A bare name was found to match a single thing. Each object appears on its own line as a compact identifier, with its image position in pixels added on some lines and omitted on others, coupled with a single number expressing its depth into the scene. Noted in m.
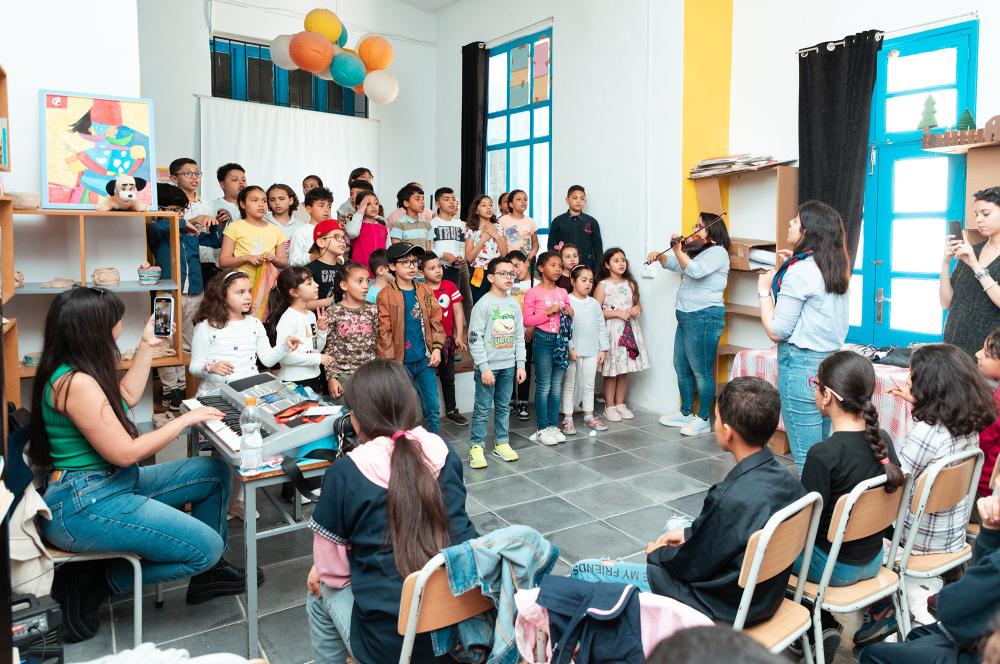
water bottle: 2.24
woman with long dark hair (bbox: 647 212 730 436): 5.07
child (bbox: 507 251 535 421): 4.96
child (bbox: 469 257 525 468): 4.28
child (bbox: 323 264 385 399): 3.84
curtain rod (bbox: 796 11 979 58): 4.20
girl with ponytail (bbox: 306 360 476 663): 1.69
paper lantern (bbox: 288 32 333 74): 6.30
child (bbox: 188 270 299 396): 3.29
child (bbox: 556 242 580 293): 5.34
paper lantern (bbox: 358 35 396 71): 6.95
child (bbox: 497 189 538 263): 6.15
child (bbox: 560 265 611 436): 5.07
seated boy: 1.78
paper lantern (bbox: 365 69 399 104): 6.89
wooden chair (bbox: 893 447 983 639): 2.12
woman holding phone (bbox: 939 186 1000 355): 3.27
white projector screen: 7.31
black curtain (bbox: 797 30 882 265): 4.64
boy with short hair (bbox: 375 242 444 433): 4.02
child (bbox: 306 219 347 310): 4.46
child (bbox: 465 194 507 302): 5.76
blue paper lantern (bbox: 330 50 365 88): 6.61
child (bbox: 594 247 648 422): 5.46
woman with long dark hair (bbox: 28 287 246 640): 2.18
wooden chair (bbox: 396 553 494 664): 1.53
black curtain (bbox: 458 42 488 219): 7.77
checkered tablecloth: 3.83
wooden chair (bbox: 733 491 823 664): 1.68
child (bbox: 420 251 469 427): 4.46
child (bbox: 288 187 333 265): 4.68
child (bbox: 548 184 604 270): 6.11
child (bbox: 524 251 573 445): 4.77
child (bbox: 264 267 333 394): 3.68
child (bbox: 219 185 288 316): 4.46
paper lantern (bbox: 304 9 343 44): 6.63
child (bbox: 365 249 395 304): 4.23
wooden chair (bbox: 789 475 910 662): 1.96
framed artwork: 3.42
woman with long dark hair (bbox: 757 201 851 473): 3.12
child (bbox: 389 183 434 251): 5.52
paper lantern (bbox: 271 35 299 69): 6.53
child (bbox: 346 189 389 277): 5.20
